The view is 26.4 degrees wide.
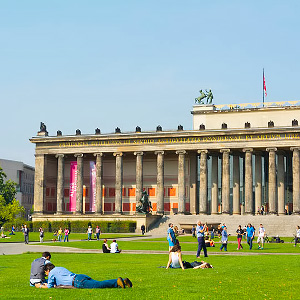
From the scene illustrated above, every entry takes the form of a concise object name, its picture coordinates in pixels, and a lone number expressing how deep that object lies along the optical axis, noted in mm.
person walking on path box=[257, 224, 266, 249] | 51766
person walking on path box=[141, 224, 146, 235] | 85188
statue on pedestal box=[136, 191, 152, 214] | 94562
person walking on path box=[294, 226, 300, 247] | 56275
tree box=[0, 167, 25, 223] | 118375
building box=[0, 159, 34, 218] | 178125
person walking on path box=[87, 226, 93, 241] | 70500
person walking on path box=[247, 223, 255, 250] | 51450
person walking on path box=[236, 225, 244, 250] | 49531
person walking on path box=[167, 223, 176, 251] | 39344
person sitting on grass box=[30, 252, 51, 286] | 22109
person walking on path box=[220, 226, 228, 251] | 47375
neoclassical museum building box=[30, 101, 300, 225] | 100500
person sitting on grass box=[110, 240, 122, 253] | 45344
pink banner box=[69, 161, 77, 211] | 108125
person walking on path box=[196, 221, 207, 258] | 36938
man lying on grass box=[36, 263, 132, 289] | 20391
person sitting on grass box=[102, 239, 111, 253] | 46156
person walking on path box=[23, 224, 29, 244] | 62750
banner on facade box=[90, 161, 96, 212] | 106875
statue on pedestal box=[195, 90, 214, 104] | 116938
